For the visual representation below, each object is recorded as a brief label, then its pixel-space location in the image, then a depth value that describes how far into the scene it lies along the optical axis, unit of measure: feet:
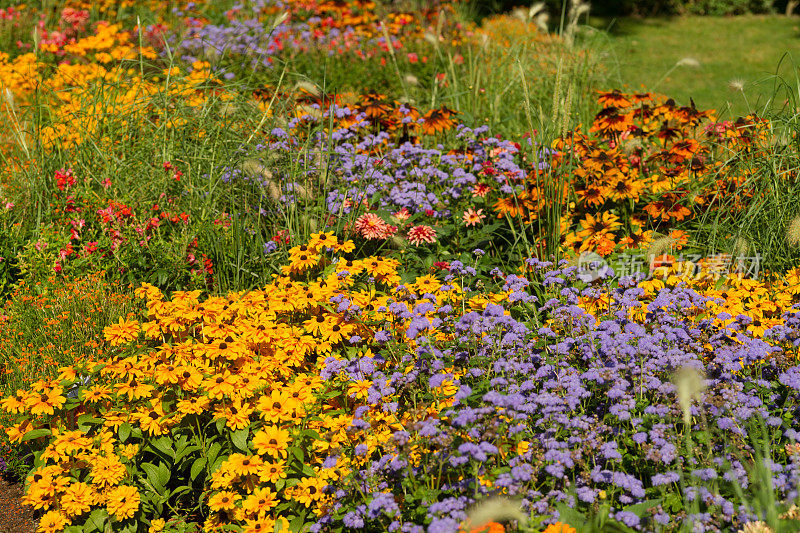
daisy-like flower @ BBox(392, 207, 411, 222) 15.99
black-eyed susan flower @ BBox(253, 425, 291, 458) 10.29
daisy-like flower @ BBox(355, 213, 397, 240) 15.14
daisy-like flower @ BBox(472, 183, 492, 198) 16.76
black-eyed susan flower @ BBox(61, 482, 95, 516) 10.50
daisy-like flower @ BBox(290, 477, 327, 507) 10.25
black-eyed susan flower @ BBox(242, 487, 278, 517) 10.15
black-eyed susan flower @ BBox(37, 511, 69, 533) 10.50
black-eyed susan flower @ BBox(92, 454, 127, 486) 10.68
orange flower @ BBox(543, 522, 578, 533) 8.10
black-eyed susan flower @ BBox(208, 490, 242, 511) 10.33
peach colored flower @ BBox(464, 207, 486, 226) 16.12
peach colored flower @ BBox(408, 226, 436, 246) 15.10
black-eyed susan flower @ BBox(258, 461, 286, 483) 10.18
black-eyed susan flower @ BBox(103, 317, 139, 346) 11.96
